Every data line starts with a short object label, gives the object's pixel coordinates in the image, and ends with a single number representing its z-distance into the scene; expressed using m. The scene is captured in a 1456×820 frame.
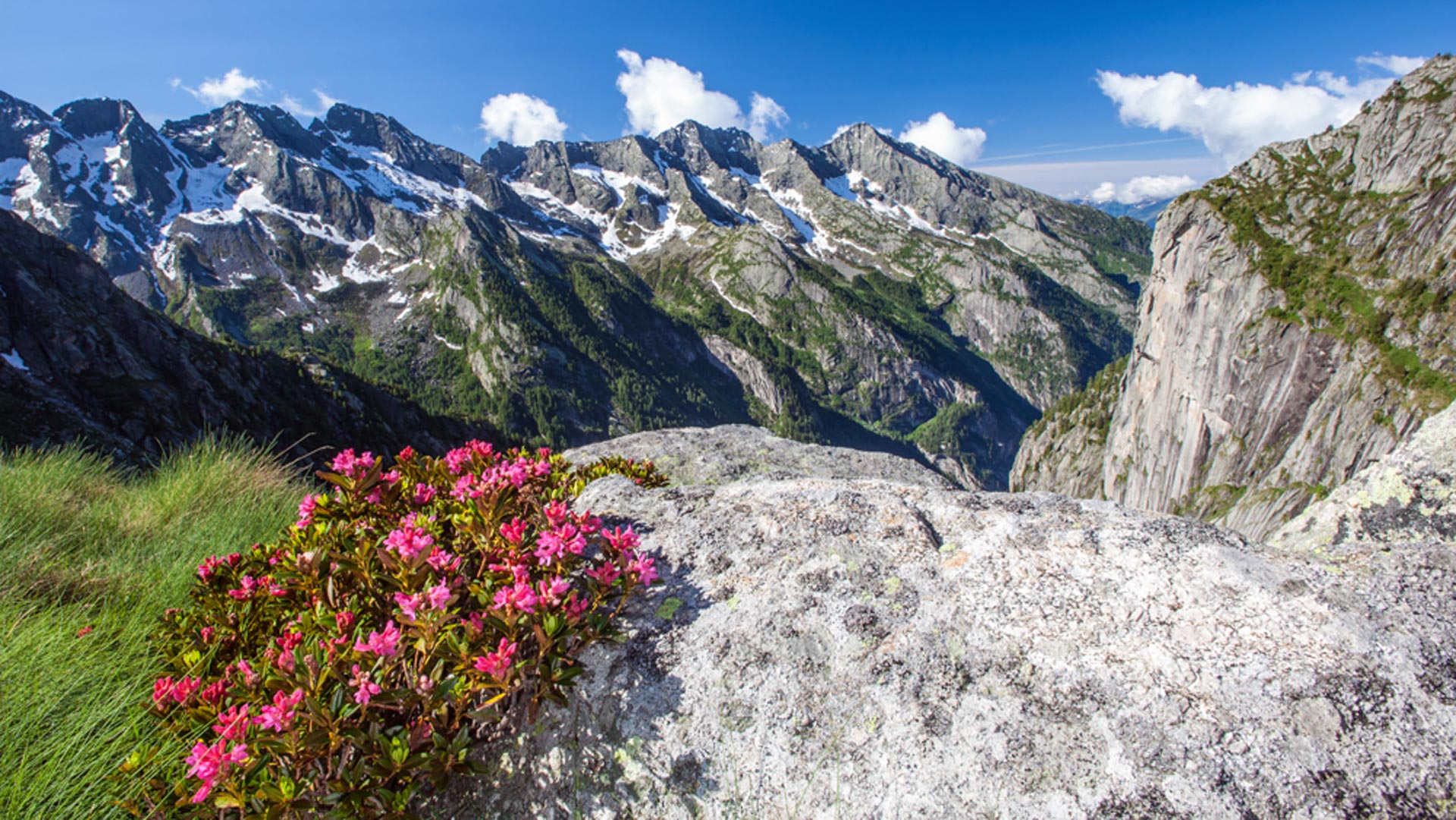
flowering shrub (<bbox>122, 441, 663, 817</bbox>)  2.54
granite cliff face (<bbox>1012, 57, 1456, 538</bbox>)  69.84
